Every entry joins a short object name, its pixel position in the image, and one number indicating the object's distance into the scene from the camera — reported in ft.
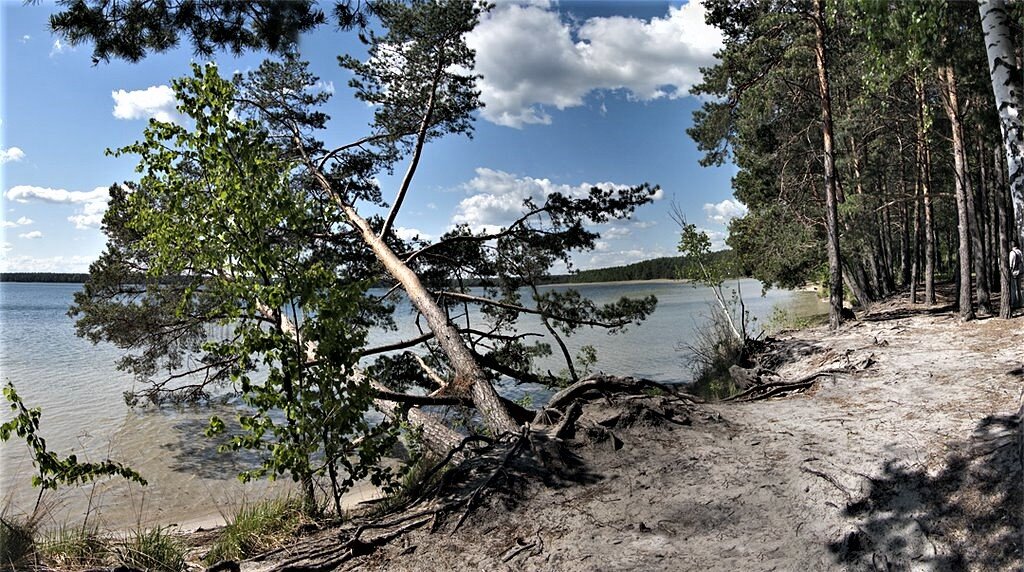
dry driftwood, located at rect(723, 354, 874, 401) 24.71
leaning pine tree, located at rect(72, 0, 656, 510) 12.67
